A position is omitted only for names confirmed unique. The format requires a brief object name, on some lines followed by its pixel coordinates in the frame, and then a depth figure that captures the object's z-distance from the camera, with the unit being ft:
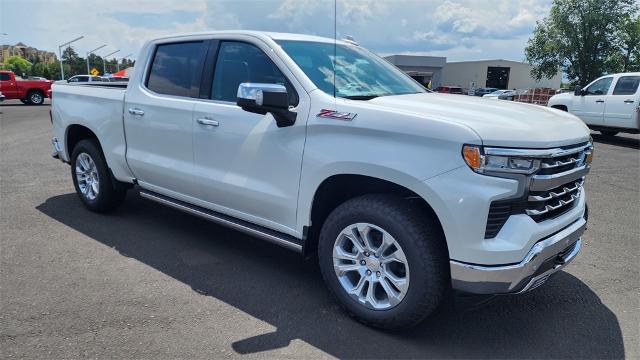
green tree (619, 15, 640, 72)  138.82
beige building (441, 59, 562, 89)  253.53
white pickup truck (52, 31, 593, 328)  8.59
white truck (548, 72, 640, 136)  40.19
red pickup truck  82.48
